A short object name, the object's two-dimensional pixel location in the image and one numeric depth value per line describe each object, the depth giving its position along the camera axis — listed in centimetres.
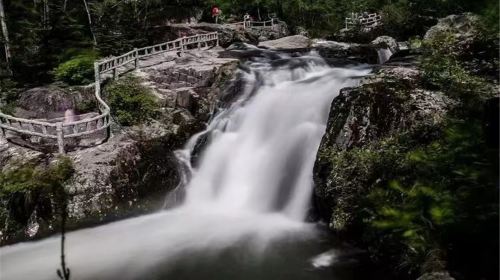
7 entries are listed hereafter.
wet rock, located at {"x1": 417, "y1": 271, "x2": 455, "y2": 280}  618
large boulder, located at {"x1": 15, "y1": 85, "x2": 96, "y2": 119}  1564
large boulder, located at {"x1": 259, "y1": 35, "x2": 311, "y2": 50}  2580
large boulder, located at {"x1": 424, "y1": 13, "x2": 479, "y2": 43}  1117
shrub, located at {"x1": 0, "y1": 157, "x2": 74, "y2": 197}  1063
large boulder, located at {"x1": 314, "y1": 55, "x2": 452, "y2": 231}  945
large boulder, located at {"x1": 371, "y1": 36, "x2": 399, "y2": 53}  2230
